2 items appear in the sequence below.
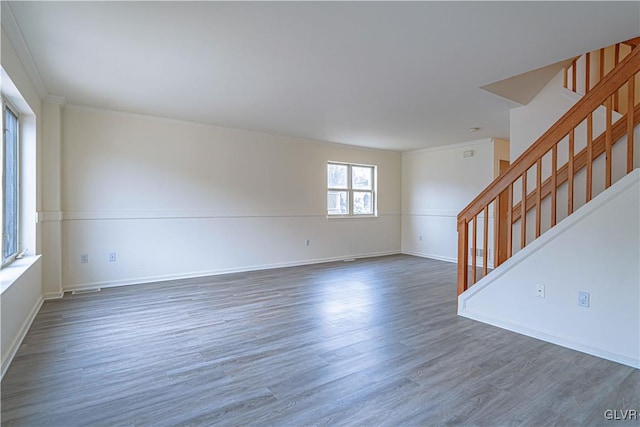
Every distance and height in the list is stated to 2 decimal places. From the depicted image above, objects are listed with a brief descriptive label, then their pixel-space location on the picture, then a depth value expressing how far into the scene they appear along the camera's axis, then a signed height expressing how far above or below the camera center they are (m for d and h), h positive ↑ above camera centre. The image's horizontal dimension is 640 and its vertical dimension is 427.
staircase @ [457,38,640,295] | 2.58 +0.48
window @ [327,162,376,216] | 6.86 +0.42
